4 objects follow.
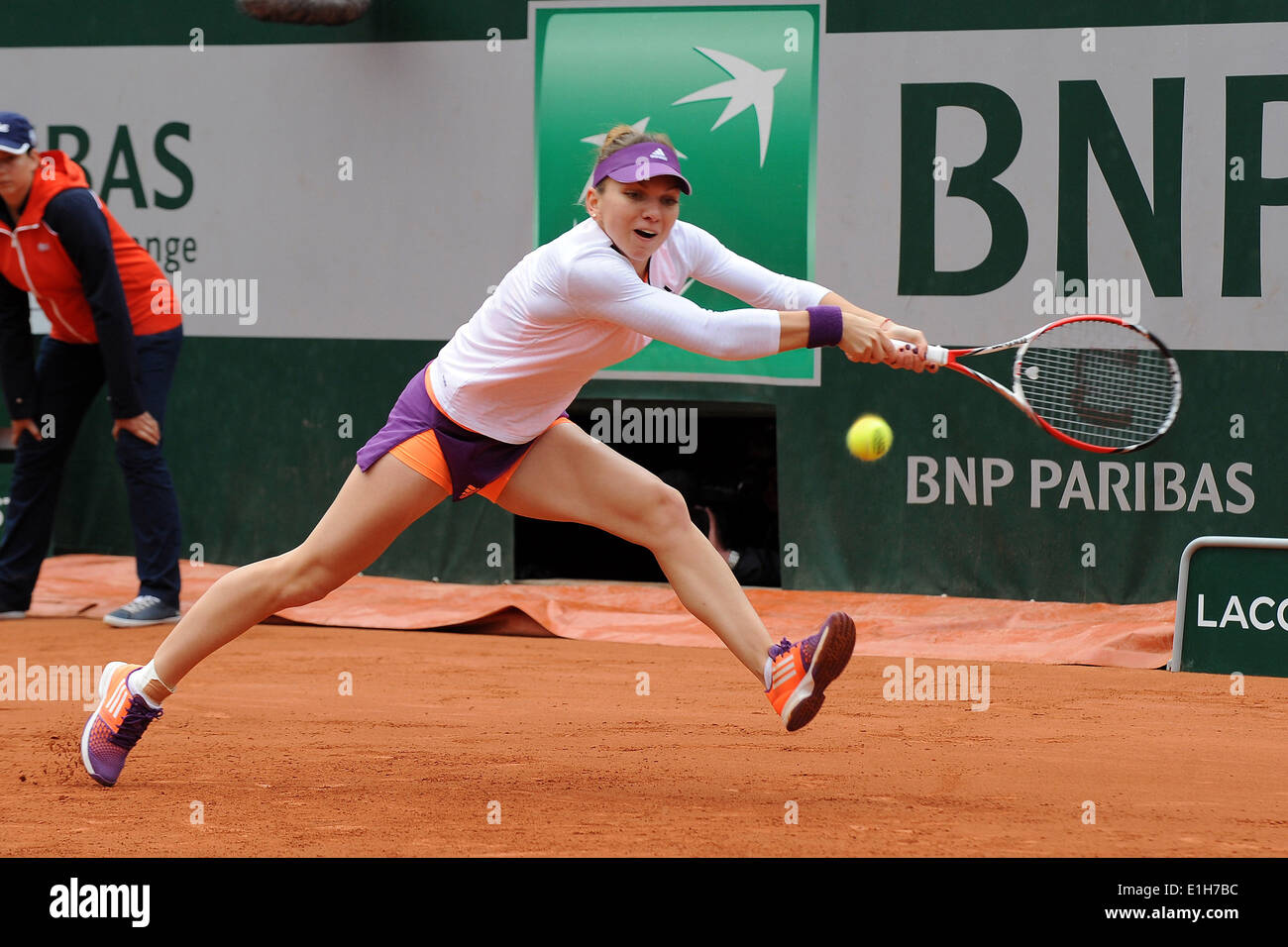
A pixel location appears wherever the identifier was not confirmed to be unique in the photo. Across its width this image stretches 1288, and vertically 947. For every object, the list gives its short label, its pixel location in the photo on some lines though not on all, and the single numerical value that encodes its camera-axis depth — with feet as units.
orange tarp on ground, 37.06
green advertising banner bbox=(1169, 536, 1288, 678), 33.76
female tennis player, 21.67
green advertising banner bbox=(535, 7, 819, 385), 42.01
